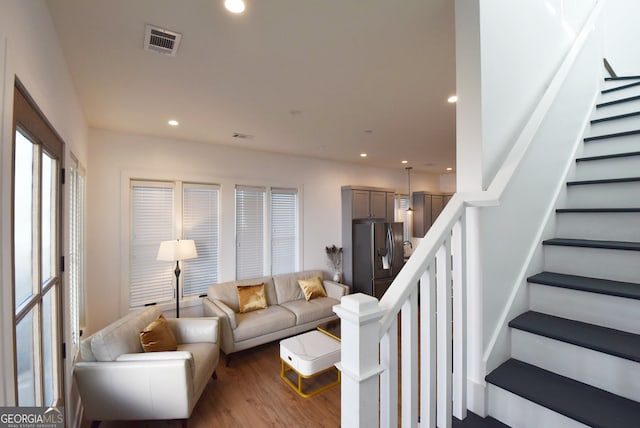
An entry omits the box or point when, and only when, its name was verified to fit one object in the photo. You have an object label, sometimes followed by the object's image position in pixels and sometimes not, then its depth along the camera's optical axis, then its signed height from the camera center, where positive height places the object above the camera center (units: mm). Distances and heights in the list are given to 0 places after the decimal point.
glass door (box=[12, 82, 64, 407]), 1198 -179
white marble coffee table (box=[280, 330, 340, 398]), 2631 -1358
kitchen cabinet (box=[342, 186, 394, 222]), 5266 +305
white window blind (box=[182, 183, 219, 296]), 3959 -169
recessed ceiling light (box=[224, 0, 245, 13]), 1395 +1112
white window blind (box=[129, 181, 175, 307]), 3615 -239
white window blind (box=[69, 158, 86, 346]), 2334 -216
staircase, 1029 -491
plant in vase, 5273 -760
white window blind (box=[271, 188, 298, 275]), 4738 -191
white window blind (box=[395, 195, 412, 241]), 6500 +96
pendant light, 6334 +1006
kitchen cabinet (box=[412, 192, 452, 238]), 6398 +180
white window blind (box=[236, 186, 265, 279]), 4395 -185
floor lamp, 3342 -363
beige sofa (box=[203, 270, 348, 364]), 3350 -1288
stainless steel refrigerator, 4980 -710
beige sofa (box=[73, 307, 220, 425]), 2092 -1232
